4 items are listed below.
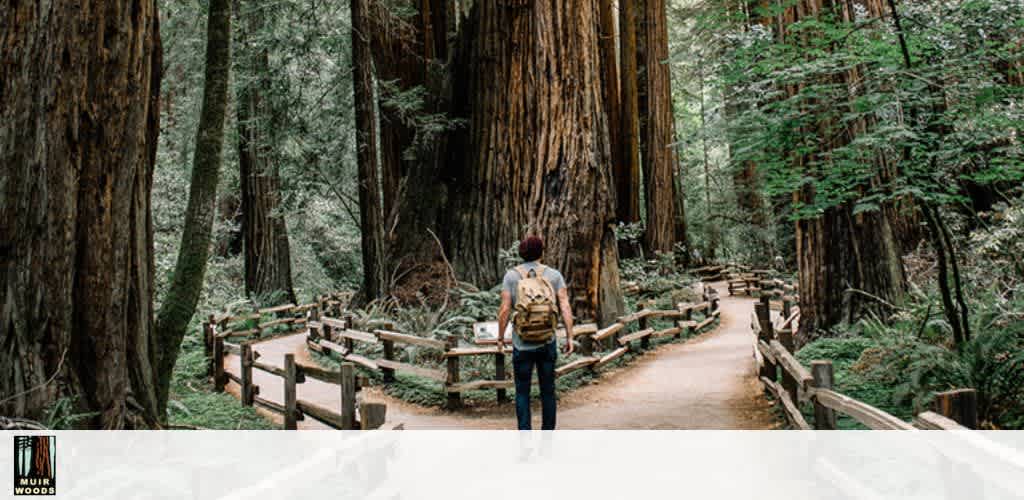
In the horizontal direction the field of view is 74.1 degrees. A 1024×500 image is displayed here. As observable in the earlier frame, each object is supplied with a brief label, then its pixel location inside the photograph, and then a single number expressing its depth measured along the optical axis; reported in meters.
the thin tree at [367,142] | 11.48
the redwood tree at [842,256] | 8.59
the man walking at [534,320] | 5.02
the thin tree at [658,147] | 21.26
